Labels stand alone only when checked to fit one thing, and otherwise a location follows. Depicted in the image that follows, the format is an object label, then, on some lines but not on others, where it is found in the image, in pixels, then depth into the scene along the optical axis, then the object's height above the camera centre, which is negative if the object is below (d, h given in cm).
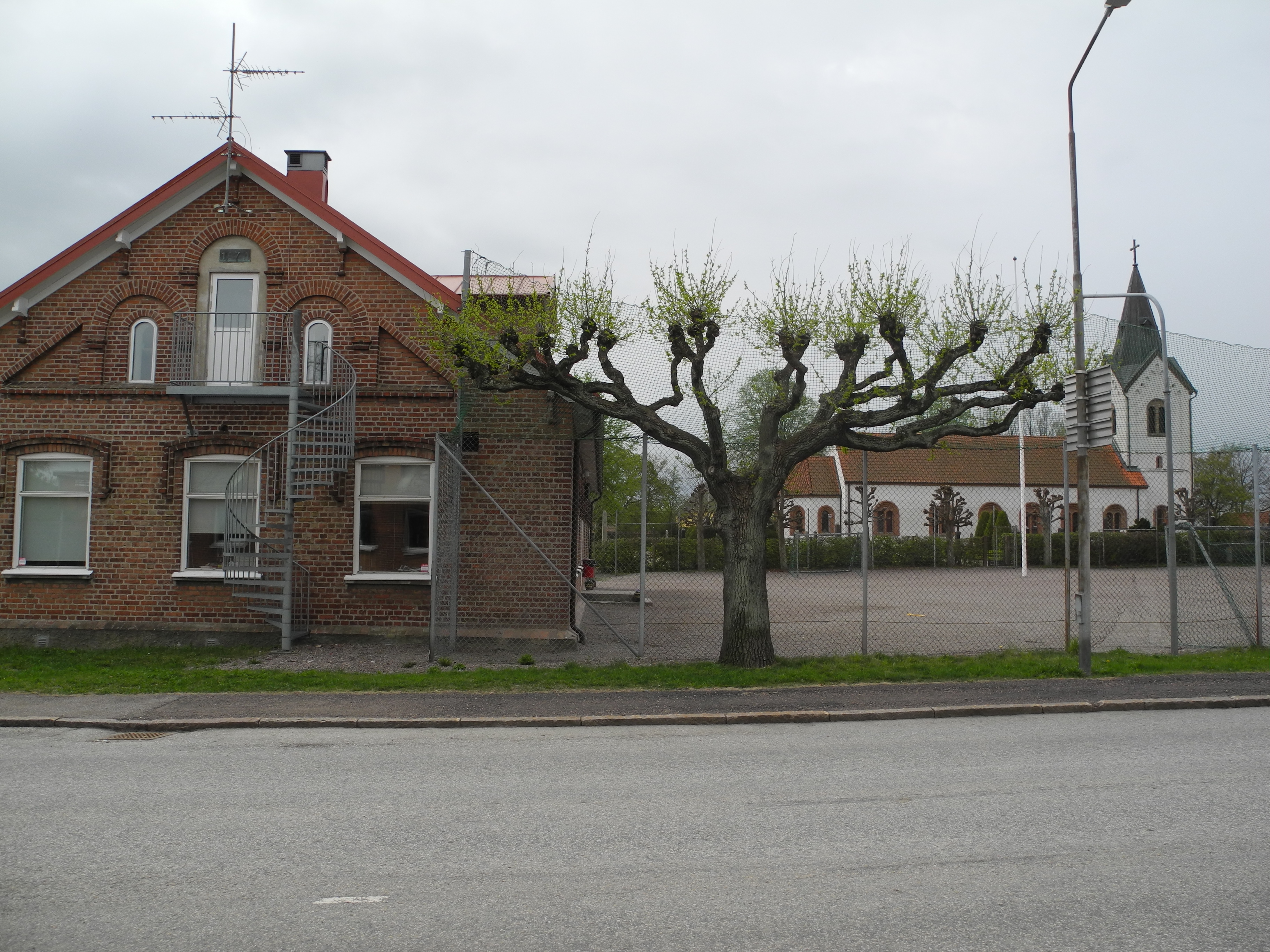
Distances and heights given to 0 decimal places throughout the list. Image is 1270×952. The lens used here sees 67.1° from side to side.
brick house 1459 +160
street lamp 1141 +102
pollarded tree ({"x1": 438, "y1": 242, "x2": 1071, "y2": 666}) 1197 +215
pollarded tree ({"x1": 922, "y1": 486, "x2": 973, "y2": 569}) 1903 +49
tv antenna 1531 +686
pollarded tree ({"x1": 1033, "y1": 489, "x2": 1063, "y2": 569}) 2281 +100
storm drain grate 898 -195
